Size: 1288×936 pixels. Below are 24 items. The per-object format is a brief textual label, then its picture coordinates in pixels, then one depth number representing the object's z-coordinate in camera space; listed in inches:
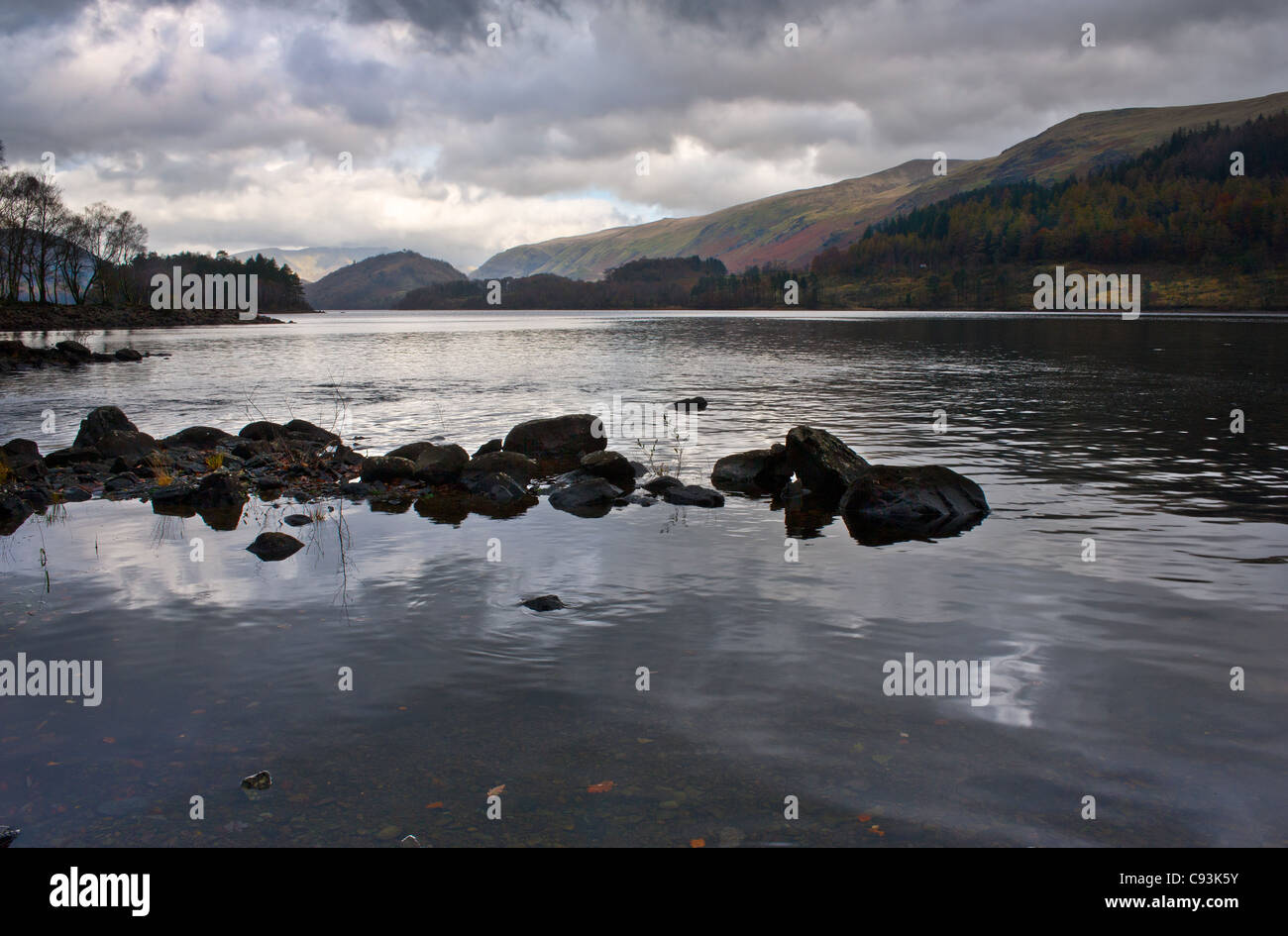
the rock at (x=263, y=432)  1117.7
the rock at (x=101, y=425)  1072.2
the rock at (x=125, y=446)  984.3
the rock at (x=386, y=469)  892.6
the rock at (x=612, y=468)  882.8
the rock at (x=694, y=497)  814.8
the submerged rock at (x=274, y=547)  616.3
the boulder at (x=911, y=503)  708.7
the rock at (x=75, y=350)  2822.3
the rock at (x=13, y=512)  722.8
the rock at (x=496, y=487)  842.2
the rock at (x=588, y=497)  797.1
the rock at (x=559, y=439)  1064.2
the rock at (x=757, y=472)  911.7
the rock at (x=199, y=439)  1096.9
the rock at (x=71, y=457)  966.4
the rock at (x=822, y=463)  834.2
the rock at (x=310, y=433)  1155.9
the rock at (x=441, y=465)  900.0
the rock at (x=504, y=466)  899.4
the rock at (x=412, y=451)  966.4
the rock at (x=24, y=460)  890.7
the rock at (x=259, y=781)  303.9
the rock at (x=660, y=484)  868.0
